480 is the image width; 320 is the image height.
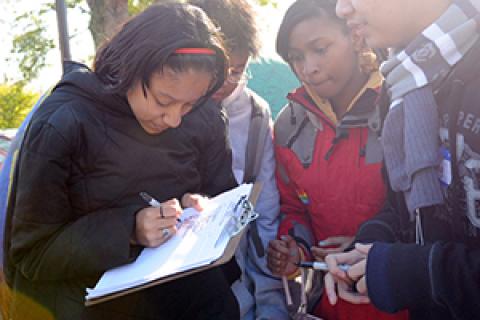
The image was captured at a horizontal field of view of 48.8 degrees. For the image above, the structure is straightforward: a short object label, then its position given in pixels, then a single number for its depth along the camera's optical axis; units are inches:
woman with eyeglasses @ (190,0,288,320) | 92.7
